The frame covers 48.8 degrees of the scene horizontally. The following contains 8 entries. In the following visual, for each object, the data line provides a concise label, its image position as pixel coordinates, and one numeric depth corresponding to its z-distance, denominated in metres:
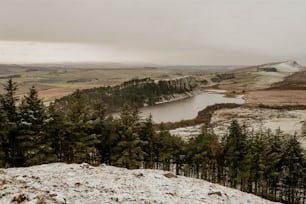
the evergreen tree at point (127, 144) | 40.94
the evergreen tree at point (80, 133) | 39.22
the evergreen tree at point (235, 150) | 46.91
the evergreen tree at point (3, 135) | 34.97
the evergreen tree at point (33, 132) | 35.84
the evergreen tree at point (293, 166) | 45.72
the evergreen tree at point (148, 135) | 48.31
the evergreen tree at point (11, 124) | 36.00
